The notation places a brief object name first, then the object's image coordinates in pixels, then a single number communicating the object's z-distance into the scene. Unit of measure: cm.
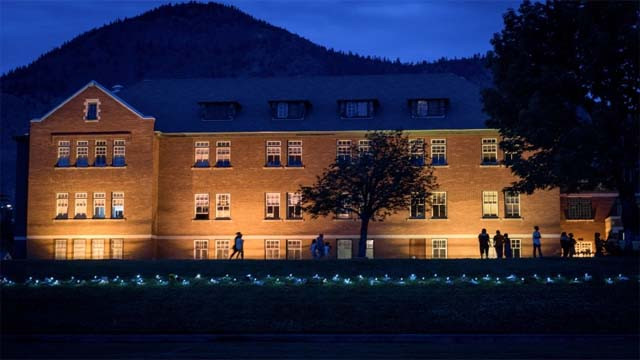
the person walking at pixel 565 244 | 4465
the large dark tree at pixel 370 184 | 4769
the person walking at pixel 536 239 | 4440
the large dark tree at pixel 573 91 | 3644
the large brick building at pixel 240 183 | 5488
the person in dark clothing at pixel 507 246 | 4582
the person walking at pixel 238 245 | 4584
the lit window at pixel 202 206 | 5631
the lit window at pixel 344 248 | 5562
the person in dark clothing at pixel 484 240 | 4447
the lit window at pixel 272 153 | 5666
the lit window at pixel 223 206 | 5633
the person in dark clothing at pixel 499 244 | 4494
